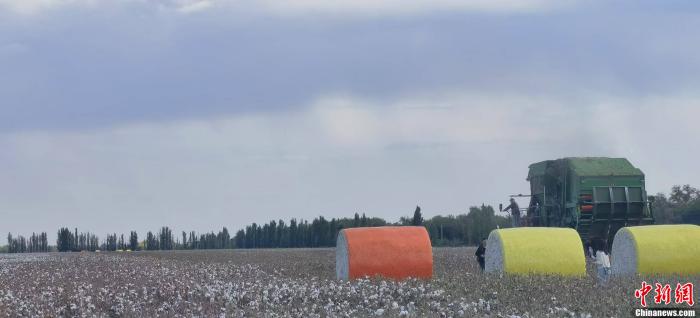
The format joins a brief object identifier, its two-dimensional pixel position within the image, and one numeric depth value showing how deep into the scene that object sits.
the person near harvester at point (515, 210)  38.91
